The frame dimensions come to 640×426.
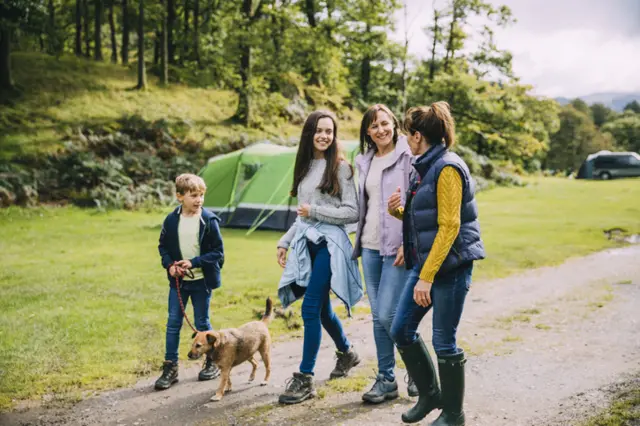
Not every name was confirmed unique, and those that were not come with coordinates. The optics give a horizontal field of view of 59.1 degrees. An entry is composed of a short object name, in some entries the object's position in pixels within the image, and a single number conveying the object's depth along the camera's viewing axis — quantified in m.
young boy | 4.45
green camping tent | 13.52
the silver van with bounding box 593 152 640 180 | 32.91
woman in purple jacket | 3.80
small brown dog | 4.11
